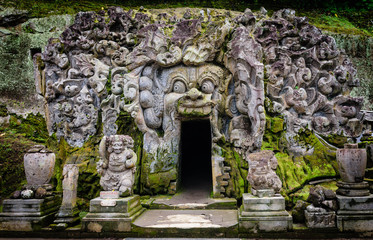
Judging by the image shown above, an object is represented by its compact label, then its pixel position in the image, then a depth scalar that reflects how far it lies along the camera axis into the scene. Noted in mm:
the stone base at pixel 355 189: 6168
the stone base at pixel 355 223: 5906
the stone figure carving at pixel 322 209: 5977
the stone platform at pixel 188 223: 6062
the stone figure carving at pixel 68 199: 6531
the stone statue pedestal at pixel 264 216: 5918
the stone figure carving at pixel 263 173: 6297
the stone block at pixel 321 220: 5965
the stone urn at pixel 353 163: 6203
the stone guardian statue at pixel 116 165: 6695
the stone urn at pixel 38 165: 6777
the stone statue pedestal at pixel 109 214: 6164
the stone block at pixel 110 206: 6285
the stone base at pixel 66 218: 6438
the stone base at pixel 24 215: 6332
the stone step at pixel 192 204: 7500
